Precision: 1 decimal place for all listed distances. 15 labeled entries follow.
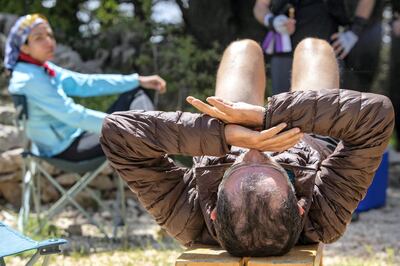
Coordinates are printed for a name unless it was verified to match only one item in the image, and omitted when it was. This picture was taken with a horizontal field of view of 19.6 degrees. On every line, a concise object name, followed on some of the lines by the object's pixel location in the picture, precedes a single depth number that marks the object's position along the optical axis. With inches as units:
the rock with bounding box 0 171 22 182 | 336.6
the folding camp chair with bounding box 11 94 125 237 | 264.8
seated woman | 260.0
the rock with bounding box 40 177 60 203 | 343.6
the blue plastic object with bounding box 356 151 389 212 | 341.6
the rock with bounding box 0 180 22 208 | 338.0
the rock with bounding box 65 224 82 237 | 289.8
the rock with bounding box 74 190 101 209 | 340.0
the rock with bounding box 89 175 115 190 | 346.8
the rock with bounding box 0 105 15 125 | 345.2
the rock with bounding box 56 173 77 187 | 339.1
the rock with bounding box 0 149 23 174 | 331.5
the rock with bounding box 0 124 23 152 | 333.1
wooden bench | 138.0
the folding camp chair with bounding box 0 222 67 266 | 147.3
